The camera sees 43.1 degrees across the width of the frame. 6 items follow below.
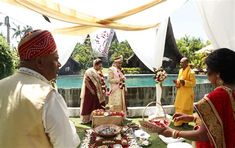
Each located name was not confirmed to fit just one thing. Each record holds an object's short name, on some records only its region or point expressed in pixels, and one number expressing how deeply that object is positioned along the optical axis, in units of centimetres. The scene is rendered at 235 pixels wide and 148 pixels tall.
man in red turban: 152
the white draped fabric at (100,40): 945
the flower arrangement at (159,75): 697
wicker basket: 227
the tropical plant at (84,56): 2567
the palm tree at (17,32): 4929
